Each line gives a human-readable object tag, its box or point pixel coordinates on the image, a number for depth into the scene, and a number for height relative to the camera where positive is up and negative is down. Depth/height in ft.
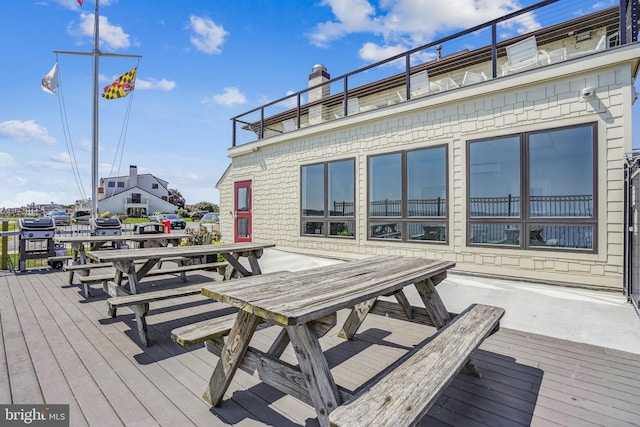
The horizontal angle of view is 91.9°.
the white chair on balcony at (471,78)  22.71 +10.06
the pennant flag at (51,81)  33.22 +14.27
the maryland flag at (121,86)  34.53 +14.31
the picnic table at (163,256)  12.22 -1.84
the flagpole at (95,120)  32.68 +9.93
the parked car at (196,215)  128.98 -0.53
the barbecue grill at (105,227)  26.32 -1.13
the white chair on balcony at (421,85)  26.10 +11.22
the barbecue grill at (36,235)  21.45 -1.54
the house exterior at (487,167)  14.29 +2.90
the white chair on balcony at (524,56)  20.20 +10.81
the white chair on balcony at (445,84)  24.43 +10.60
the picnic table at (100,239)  17.24 -1.49
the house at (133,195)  132.57 +8.14
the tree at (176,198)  169.37 +8.92
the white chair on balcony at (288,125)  36.29 +10.45
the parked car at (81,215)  64.22 -0.42
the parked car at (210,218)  74.64 -1.06
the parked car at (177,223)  82.79 -2.51
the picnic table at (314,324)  5.04 -2.41
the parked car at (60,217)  85.79 -1.04
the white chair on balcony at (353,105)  30.66 +11.05
